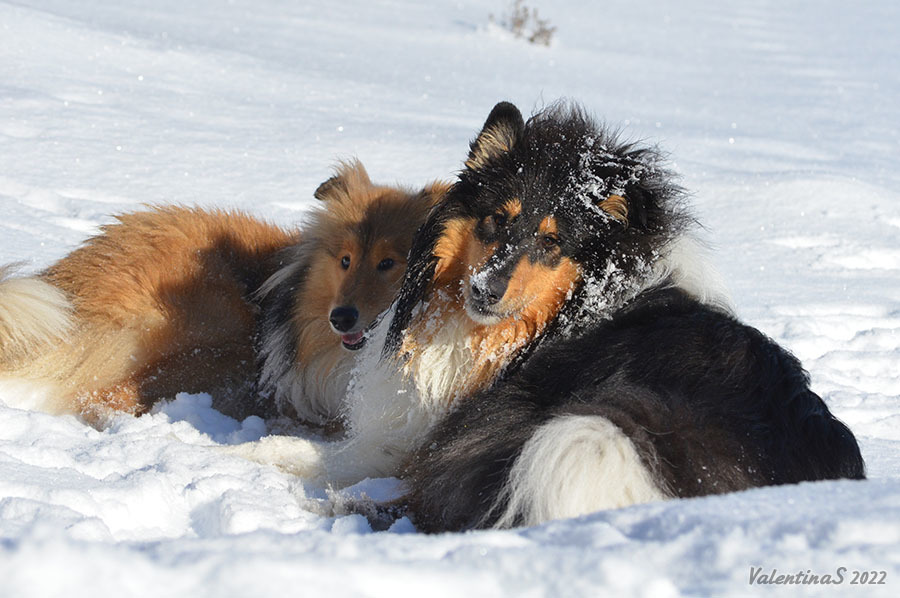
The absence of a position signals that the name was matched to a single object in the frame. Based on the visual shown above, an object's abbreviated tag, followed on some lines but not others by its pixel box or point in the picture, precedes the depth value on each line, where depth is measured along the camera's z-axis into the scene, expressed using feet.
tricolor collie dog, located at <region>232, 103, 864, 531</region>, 14.55
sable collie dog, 24.71
